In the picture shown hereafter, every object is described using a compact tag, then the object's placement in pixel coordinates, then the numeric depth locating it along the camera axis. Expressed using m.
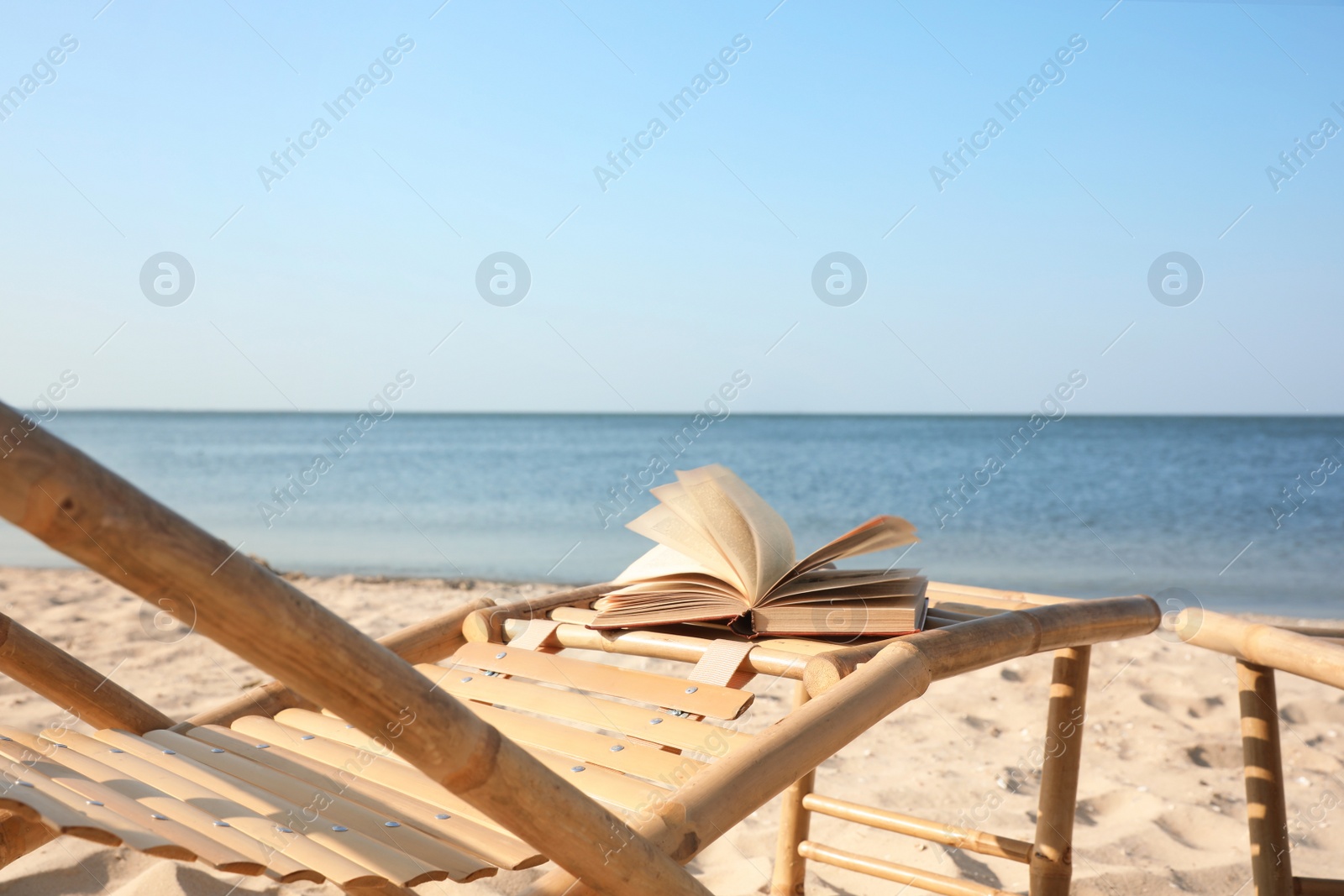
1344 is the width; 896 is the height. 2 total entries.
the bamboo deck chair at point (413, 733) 0.62
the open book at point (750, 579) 1.53
